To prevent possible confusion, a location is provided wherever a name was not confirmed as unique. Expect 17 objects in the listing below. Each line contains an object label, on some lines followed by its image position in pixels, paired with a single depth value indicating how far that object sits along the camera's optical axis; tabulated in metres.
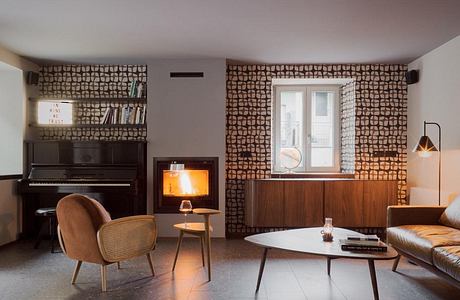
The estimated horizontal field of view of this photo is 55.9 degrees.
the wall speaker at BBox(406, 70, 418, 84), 5.92
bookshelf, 6.19
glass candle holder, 3.77
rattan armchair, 3.68
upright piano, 5.87
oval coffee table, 3.22
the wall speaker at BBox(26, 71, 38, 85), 6.07
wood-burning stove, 6.11
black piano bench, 5.22
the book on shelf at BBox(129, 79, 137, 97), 6.23
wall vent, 6.12
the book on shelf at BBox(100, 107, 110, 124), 6.22
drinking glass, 4.30
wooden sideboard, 5.89
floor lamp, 4.86
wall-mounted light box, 6.08
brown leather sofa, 3.29
